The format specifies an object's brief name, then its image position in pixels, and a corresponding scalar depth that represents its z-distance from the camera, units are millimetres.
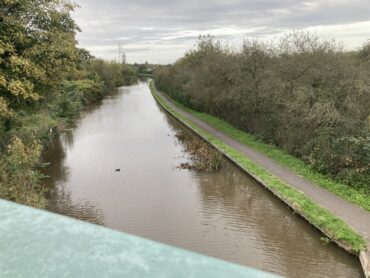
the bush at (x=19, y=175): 10750
